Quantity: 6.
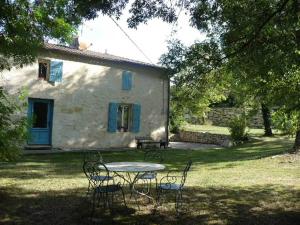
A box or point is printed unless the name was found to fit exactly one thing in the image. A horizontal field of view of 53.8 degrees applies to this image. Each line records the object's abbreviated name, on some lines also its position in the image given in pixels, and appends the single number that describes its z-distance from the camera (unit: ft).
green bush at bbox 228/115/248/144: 52.01
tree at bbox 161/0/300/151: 15.62
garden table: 14.91
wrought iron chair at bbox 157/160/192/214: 15.41
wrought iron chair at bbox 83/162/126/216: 15.13
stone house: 38.63
